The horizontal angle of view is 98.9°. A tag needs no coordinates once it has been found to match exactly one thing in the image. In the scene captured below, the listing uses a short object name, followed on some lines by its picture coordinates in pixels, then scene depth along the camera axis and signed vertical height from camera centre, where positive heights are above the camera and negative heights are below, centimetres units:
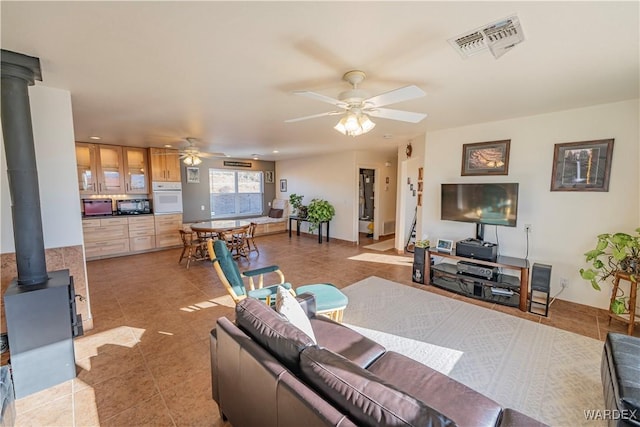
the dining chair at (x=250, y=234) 598 -96
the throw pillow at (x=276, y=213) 873 -71
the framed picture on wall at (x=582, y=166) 314 +28
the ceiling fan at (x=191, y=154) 535 +73
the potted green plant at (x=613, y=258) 277 -74
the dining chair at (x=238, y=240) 561 -103
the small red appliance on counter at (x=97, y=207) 578 -32
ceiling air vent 158 +94
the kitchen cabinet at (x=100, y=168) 568 +50
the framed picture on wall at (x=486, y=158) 384 +46
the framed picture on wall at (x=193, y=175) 751 +45
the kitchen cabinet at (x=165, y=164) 643 +65
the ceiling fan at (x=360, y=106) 202 +68
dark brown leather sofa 97 -83
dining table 539 -83
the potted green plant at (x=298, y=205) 804 -43
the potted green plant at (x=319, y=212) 728 -57
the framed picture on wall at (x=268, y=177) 924 +46
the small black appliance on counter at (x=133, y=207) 621 -35
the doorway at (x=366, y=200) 821 -29
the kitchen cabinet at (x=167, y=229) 652 -92
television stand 337 -124
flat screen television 360 -19
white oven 652 -14
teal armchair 263 -86
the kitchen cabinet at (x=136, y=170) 626 +49
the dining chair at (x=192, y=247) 522 -109
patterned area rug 198 -149
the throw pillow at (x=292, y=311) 171 -77
